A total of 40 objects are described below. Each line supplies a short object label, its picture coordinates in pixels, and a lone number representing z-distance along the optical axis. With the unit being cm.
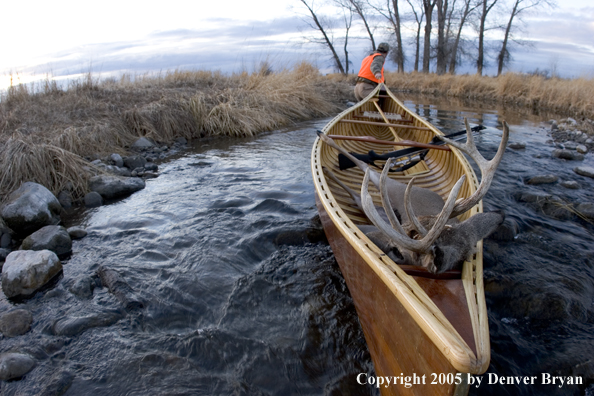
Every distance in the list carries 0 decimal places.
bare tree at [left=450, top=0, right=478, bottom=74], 2332
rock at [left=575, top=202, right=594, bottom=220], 445
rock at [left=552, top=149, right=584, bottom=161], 693
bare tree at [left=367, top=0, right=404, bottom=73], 2344
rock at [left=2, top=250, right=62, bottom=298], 303
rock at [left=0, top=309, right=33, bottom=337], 264
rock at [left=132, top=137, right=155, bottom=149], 762
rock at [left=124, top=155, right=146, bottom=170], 653
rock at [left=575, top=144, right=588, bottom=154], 739
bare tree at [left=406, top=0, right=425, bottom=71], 2410
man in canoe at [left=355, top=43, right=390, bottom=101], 929
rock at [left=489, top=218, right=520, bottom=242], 402
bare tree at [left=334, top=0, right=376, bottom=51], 2319
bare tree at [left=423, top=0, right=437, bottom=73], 2208
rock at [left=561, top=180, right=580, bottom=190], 546
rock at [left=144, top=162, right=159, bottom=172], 654
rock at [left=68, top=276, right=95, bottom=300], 307
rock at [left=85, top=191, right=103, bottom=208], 498
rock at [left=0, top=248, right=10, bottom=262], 356
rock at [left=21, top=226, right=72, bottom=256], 363
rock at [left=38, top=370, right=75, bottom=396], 222
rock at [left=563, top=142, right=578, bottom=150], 773
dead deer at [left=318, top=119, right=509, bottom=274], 205
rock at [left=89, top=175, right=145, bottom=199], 522
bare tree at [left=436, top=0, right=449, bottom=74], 2306
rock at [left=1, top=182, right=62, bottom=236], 403
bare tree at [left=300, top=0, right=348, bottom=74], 2180
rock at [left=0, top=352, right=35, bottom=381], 228
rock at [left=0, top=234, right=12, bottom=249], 384
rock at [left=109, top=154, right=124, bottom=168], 641
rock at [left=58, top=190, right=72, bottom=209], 488
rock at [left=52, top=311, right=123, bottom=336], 268
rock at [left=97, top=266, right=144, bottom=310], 300
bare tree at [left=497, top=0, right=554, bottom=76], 2208
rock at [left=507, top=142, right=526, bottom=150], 781
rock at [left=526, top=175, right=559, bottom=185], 572
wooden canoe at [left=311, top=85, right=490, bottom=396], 136
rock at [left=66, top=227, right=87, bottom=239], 405
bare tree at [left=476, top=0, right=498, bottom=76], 2233
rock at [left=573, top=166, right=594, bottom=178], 593
